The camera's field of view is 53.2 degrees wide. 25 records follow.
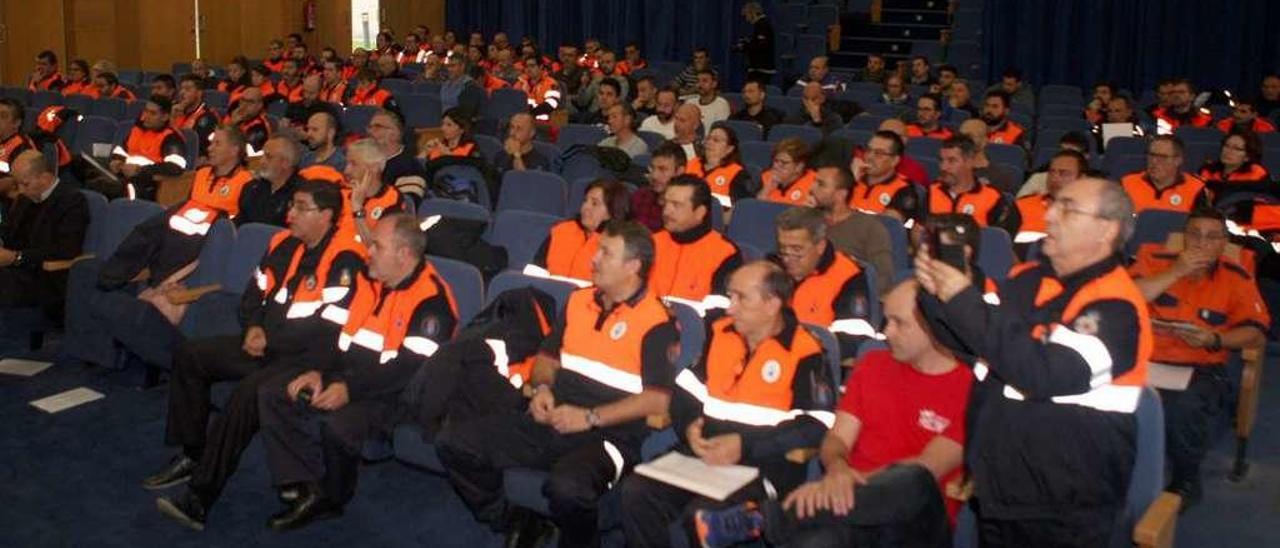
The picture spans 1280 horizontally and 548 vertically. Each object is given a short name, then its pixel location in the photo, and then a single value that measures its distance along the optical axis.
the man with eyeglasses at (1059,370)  2.80
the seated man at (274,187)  6.23
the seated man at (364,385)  4.39
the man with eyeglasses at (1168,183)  6.84
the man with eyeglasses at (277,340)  4.73
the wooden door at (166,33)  16.92
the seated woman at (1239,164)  7.57
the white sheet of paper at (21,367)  6.07
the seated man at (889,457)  3.21
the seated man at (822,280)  4.55
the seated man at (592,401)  3.97
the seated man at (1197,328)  4.52
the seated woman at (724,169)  7.23
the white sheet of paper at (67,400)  5.60
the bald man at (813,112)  10.54
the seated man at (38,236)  6.14
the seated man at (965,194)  6.46
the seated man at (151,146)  8.70
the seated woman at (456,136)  7.91
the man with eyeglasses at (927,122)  9.78
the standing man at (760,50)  15.34
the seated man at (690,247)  5.13
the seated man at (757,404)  3.61
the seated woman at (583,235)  5.38
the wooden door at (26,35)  15.63
